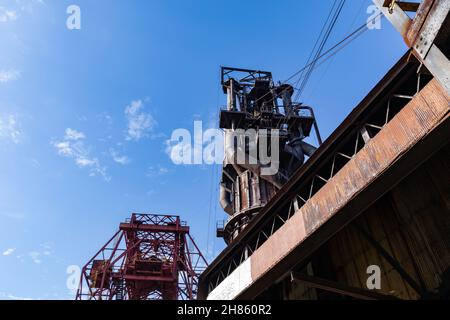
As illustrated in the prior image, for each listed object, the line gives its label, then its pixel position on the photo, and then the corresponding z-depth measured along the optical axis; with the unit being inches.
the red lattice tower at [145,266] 1054.4
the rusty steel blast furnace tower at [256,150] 695.1
